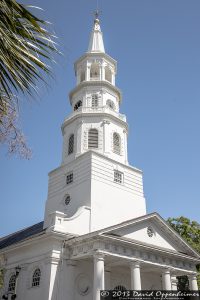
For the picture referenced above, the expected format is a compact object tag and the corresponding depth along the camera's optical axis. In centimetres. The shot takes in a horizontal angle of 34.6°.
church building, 2000
